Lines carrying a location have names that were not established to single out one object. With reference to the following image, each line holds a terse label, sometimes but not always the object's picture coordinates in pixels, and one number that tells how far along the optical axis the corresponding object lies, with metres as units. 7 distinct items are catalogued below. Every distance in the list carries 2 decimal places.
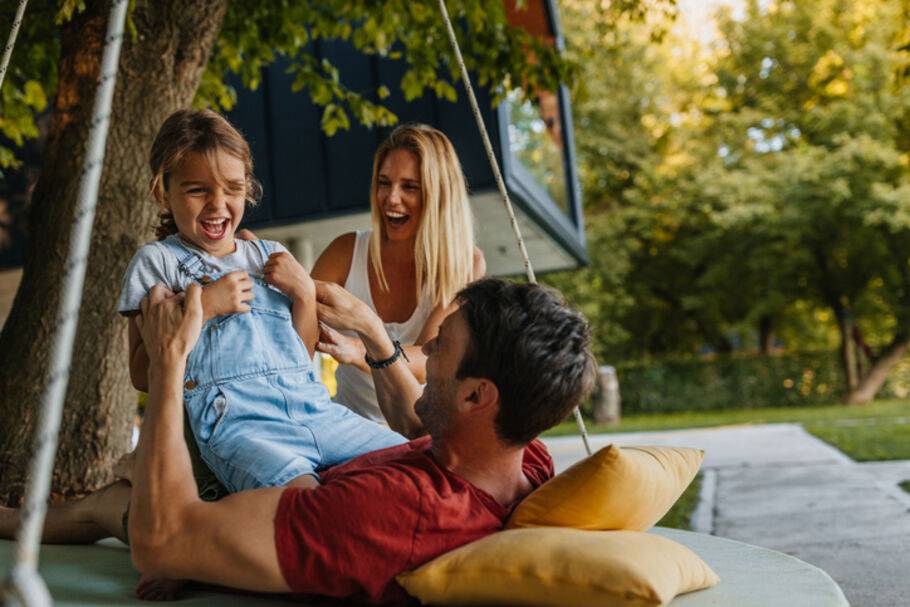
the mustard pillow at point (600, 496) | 2.06
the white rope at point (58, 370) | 1.30
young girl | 2.24
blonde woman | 3.21
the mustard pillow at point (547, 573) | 1.79
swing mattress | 2.06
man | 1.80
